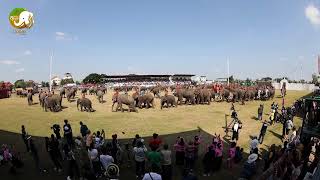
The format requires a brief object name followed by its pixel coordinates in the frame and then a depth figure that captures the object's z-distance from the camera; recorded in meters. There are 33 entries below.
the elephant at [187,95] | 23.45
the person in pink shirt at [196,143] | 8.91
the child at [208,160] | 8.66
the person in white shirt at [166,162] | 7.73
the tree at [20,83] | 48.10
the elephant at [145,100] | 21.23
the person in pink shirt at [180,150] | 9.07
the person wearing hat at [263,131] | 11.51
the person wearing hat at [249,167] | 7.58
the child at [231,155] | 9.16
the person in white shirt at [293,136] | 10.05
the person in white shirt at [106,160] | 7.66
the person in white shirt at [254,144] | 9.02
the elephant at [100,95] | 25.35
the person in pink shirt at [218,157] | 8.76
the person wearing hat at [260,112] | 16.84
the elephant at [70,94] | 25.44
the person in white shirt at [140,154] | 7.97
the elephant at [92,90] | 34.59
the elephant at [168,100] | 21.74
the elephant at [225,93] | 25.58
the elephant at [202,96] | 23.97
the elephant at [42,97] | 21.46
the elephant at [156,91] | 29.70
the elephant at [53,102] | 19.90
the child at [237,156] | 9.52
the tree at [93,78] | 70.53
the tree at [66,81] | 69.79
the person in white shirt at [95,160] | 7.82
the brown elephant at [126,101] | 19.43
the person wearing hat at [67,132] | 10.58
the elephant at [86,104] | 19.69
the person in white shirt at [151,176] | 5.81
